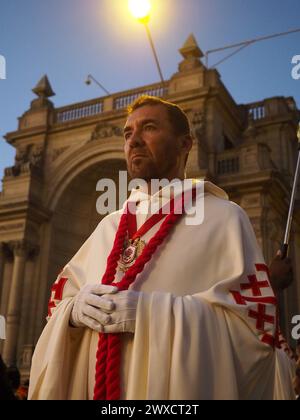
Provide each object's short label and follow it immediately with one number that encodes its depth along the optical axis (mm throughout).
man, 1995
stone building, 14883
